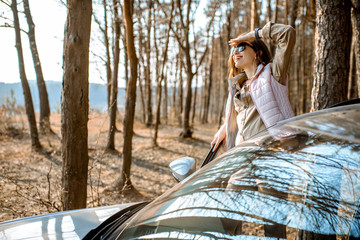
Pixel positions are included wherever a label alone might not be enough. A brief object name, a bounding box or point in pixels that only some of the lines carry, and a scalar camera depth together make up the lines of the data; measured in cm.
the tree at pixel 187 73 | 1194
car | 112
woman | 242
